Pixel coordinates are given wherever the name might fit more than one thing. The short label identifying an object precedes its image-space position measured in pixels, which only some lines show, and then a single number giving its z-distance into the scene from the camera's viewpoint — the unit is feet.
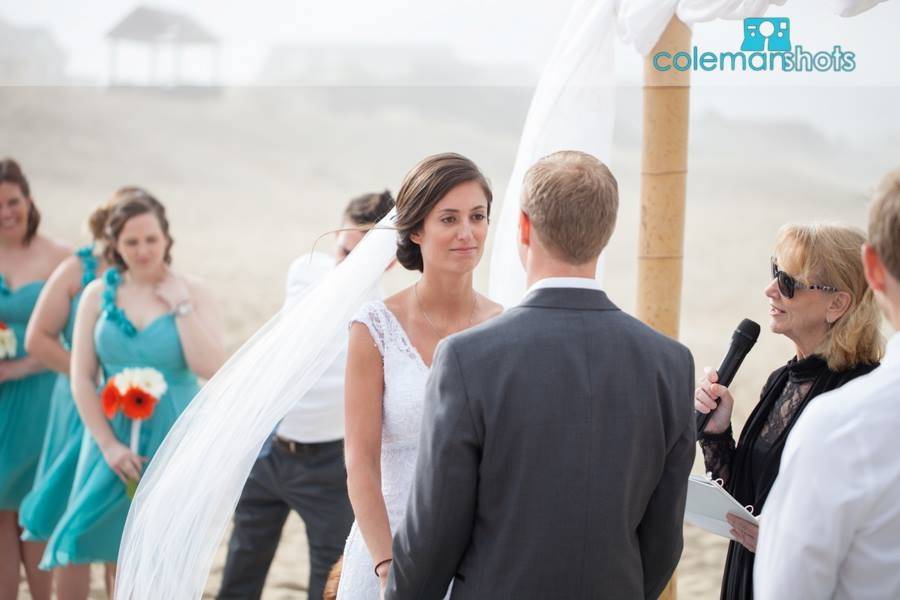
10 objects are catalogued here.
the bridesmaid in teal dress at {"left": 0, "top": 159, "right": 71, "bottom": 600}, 32.14
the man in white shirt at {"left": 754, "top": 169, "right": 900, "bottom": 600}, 11.41
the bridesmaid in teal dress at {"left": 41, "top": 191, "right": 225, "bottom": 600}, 28.37
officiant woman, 17.49
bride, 17.49
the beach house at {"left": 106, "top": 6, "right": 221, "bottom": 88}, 240.32
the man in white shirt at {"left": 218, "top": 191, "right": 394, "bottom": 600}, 28.12
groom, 13.15
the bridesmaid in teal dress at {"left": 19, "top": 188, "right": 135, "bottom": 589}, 30.14
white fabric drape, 22.24
